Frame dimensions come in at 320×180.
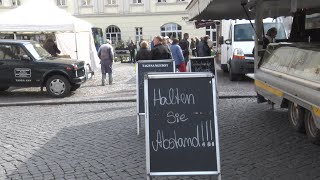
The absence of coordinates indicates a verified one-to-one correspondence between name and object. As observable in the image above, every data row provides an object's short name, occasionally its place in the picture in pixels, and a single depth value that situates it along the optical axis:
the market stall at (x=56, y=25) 14.91
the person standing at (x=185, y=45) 17.44
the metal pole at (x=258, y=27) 8.42
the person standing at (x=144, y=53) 10.10
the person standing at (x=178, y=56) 12.11
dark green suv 12.33
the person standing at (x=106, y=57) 14.69
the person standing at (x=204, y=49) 15.79
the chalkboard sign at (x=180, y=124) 4.36
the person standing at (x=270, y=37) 8.94
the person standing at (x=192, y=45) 26.34
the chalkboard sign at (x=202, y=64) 10.20
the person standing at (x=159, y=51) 9.80
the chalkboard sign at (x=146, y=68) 7.27
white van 14.68
